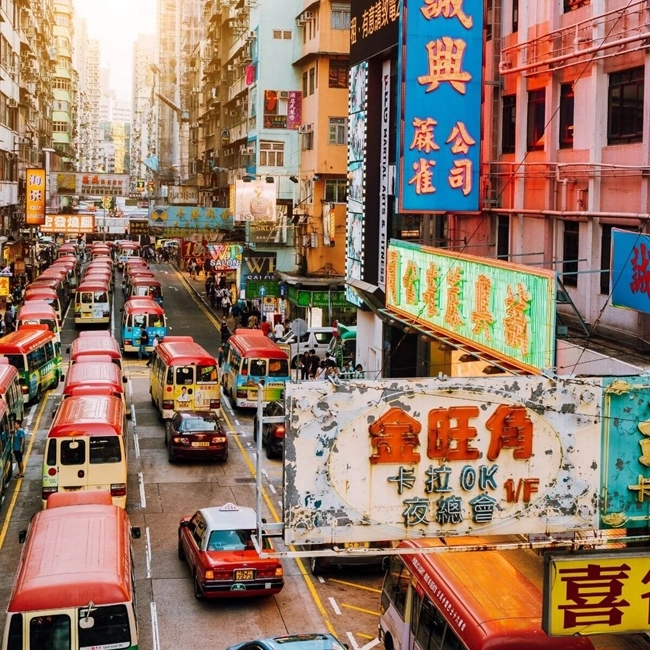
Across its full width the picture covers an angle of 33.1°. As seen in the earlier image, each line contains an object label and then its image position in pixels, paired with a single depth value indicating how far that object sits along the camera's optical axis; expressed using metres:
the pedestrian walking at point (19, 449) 27.61
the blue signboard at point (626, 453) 11.57
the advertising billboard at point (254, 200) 55.44
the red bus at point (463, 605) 11.89
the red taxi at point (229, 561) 18.33
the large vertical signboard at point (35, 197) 61.72
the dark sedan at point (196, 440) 28.75
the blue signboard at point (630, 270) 17.22
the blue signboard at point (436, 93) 23.22
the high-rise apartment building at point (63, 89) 137.25
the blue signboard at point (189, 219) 65.44
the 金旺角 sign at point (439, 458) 11.09
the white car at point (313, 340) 47.19
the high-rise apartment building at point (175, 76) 132.00
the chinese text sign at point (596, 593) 10.40
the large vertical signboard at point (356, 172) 36.66
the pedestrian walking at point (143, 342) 48.22
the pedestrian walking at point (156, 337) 48.08
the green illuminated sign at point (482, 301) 18.34
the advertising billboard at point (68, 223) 79.25
